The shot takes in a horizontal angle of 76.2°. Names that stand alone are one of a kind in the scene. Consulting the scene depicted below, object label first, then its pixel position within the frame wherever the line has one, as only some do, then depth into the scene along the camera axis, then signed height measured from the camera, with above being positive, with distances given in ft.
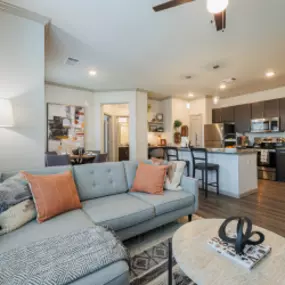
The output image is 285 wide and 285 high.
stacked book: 3.63 -2.39
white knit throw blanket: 3.18 -2.33
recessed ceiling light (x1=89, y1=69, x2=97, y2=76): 13.79 +5.33
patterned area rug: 5.07 -3.86
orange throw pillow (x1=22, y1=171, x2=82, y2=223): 5.49 -1.71
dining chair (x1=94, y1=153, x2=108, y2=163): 12.79 -1.18
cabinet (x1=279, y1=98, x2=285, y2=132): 17.02 +2.57
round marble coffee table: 3.29 -2.49
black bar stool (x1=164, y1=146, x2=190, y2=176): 14.87 -1.19
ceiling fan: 4.93 +4.06
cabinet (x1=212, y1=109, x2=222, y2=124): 22.27 +3.05
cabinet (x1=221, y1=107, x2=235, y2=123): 20.98 +3.03
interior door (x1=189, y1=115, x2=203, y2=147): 22.74 +1.24
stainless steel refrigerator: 20.92 +0.63
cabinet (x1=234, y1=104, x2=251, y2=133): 19.54 +2.53
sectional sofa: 4.31 -2.37
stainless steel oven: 16.76 -2.33
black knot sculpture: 3.82 -2.12
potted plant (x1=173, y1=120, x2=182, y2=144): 21.98 +1.14
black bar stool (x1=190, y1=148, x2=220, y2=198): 12.23 -1.83
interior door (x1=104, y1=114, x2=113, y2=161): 23.75 +0.83
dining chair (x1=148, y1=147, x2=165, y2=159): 20.34 -1.36
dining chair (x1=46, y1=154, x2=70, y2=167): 11.02 -1.12
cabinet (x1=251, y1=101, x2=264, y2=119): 18.54 +3.12
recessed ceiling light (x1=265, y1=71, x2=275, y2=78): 14.28 +5.36
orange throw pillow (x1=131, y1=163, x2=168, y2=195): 8.00 -1.74
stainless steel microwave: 17.46 +1.53
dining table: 13.68 -1.28
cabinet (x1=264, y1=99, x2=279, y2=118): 17.46 +3.12
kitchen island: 11.94 -2.05
